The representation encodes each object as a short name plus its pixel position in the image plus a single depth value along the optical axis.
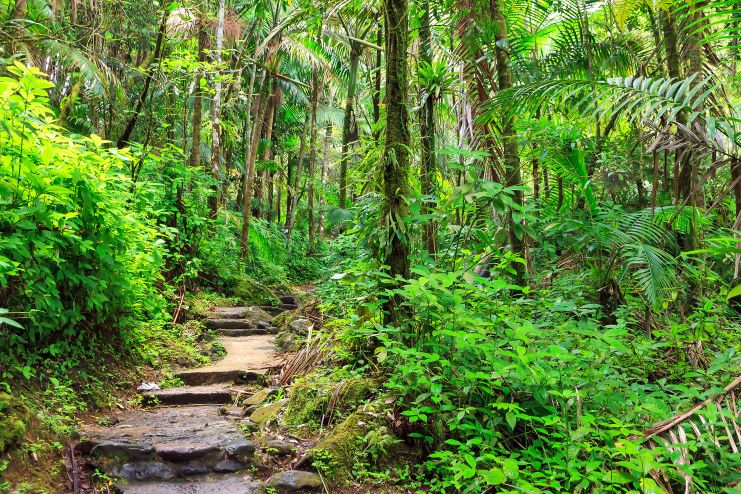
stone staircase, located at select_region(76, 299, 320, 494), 3.50
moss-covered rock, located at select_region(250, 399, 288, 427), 4.49
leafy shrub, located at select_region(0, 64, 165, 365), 3.69
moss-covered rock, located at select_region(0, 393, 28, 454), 3.02
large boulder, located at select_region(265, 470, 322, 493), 3.37
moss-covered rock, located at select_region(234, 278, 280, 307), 11.48
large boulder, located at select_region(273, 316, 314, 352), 7.17
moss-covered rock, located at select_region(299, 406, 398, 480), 3.54
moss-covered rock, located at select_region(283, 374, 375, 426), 4.17
